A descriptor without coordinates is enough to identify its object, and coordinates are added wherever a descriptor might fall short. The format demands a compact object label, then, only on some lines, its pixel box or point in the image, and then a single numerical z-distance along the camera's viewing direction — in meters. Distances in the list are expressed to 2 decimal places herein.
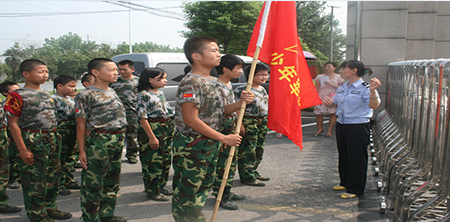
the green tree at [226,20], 28.88
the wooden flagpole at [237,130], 2.73
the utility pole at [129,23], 34.66
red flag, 3.16
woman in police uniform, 4.59
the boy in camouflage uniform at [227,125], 4.35
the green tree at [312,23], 55.28
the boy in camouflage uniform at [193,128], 2.78
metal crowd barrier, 3.19
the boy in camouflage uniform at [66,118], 5.08
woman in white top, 8.79
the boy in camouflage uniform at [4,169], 4.16
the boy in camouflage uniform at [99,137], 3.46
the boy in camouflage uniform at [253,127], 5.09
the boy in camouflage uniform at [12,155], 4.88
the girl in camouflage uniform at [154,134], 4.61
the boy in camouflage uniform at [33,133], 3.70
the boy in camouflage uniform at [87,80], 5.70
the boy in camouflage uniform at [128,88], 6.27
